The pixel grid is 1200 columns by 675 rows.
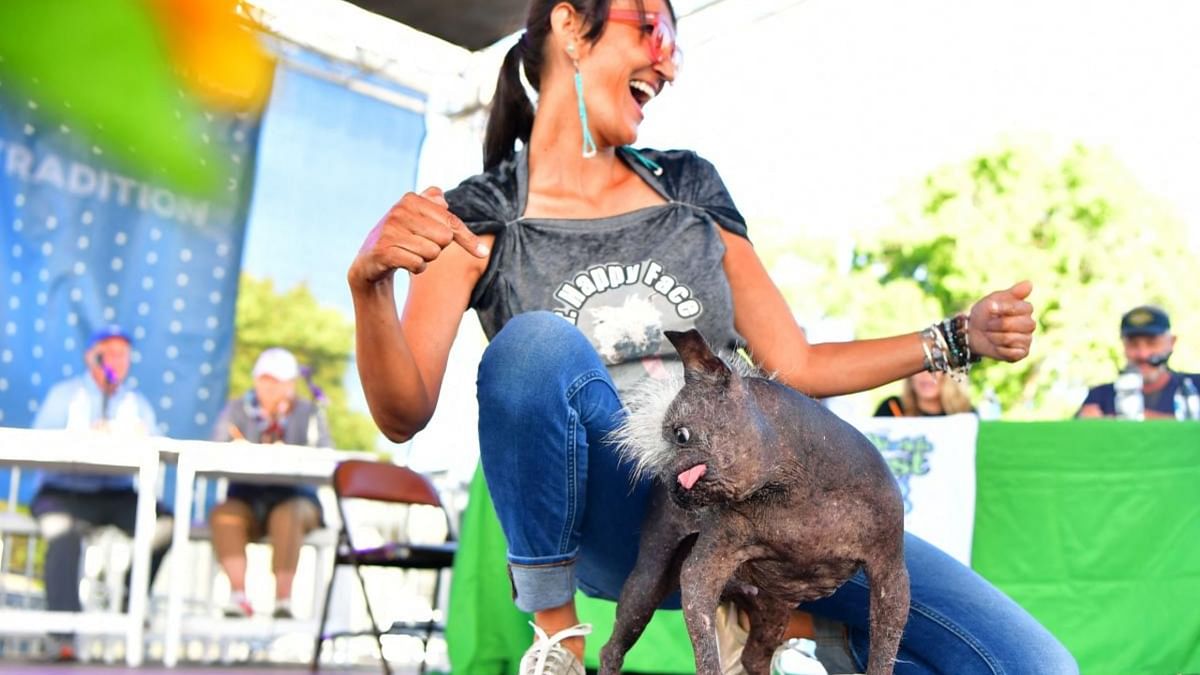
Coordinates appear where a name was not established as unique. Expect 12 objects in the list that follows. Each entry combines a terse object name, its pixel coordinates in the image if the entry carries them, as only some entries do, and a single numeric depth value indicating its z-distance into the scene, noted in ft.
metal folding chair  19.80
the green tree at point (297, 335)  24.71
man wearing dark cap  20.56
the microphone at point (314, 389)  25.11
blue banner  22.30
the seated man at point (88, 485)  21.72
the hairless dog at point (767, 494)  3.58
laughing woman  4.98
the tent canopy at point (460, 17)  22.70
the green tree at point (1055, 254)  67.82
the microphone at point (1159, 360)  21.24
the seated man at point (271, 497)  22.61
